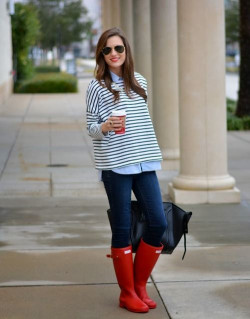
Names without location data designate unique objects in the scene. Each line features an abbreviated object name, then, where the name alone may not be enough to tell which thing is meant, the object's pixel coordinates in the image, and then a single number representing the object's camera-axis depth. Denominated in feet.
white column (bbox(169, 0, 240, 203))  29.91
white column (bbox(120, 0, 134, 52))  55.57
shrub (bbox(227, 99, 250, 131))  62.34
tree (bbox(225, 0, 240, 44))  220.23
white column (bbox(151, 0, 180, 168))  40.04
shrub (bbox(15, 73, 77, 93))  116.06
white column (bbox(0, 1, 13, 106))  98.61
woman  16.83
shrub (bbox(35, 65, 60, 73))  182.62
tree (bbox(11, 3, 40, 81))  131.03
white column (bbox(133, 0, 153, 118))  46.18
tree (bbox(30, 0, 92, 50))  247.50
